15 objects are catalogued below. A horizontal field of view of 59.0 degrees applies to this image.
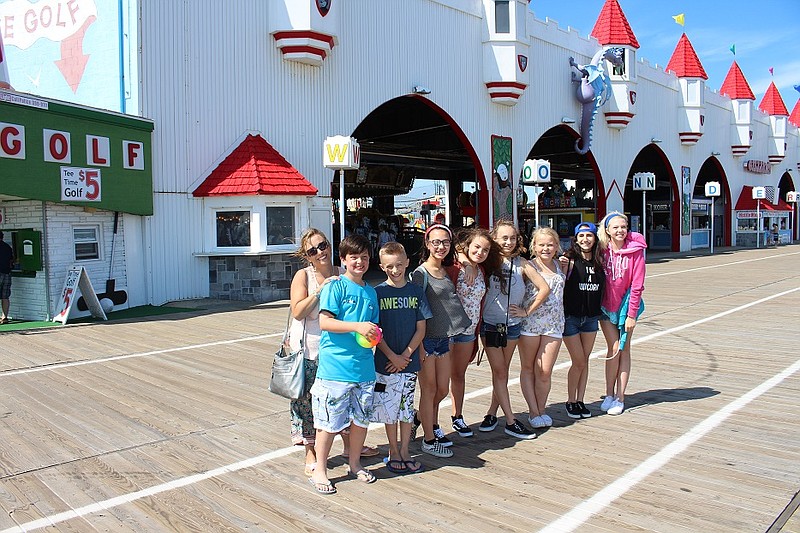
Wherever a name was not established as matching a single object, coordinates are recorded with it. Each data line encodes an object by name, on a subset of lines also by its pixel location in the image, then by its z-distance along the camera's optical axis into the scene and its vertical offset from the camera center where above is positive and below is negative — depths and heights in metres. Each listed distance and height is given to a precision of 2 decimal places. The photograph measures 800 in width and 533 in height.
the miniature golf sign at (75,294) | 11.32 -0.74
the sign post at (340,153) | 14.15 +1.83
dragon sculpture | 24.62 +5.16
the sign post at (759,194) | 37.81 +2.24
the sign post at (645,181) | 27.86 +2.25
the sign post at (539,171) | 17.53 +1.72
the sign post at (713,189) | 31.42 +2.12
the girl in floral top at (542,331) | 5.27 -0.68
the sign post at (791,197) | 44.78 +2.42
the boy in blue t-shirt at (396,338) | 4.34 -0.60
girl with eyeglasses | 4.64 -0.51
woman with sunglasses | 4.40 -0.44
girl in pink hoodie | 5.61 -0.39
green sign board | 10.78 +1.55
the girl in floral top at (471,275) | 4.82 -0.23
